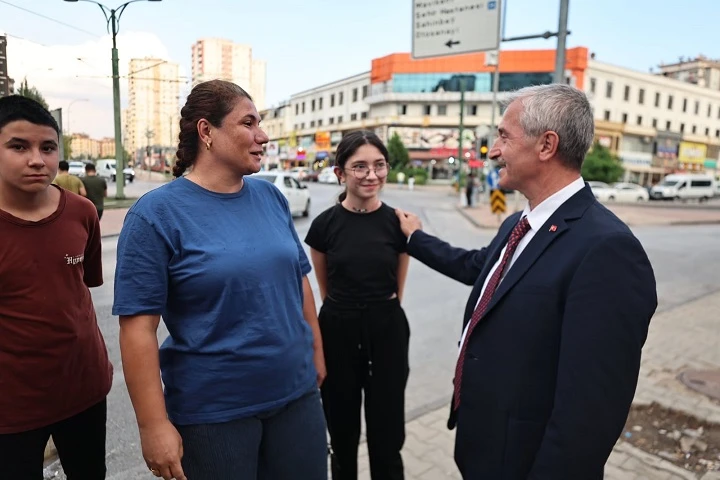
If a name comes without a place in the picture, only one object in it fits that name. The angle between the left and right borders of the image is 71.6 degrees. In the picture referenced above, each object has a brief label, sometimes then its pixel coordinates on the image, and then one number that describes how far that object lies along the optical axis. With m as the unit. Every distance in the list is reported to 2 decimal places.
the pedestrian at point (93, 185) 10.45
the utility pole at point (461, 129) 25.51
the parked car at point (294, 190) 15.68
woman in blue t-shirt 1.64
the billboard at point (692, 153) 59.38
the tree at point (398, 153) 50.56
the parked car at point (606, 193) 31.18
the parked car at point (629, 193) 31.52
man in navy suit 1.43
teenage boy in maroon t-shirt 1.85
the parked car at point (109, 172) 20.30
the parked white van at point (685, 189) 34.91
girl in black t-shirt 2.63
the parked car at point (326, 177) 42.52
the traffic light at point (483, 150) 23.89
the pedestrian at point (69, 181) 8.58
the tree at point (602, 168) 37.97
